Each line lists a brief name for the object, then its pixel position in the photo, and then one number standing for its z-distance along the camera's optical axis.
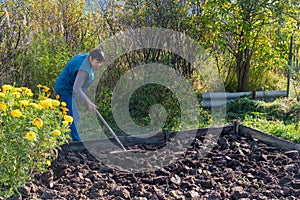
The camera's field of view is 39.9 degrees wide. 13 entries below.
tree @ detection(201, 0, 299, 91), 7.00
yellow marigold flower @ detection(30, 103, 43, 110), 2.81
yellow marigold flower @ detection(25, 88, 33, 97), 3.10
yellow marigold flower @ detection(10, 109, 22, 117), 2.56
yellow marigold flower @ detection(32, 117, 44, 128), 2.61
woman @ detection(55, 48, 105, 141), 4.30
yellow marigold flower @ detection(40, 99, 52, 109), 2.79
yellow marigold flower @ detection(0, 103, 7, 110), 2.65
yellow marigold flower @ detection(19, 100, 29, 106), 2.74
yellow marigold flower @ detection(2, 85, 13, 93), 2.85
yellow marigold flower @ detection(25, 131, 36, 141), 2.55
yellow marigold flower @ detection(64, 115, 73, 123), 2.95
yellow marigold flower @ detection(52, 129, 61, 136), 2.78
